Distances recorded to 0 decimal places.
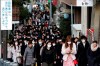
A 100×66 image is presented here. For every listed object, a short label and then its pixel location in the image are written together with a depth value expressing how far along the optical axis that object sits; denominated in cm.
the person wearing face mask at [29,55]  1941
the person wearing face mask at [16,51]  2192
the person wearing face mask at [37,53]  2028
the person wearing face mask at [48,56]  1867
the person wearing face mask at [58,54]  1933
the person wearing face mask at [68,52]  1639
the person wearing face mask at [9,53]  2218
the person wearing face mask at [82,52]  1841
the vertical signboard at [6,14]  1681
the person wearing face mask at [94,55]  1662
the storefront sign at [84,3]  2107
